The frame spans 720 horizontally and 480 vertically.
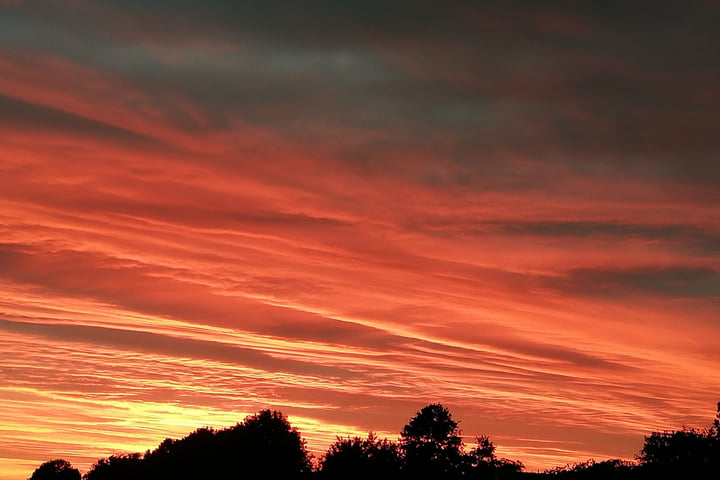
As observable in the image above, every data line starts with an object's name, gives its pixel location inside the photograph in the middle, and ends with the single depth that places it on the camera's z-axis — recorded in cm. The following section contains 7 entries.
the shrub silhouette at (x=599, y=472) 11219
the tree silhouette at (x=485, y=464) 14700
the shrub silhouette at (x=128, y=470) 18700
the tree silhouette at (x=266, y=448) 15175
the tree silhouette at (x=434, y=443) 14450
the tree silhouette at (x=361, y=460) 13388
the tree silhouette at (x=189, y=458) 15988
